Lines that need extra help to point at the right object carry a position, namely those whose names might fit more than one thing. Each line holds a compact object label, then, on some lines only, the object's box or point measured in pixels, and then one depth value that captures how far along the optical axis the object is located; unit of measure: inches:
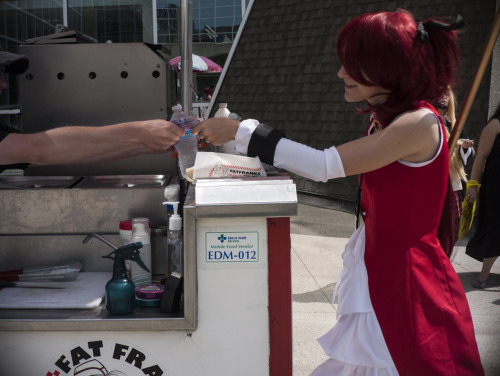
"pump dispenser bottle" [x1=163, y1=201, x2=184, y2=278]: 84.8
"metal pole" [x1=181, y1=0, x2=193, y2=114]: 133.6
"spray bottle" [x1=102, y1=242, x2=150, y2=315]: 78.3
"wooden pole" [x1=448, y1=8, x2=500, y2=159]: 75.5
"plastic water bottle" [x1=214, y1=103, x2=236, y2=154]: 108.7
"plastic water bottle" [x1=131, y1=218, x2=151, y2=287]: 87.9
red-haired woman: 75.5
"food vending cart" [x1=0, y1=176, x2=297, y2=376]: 75.3
